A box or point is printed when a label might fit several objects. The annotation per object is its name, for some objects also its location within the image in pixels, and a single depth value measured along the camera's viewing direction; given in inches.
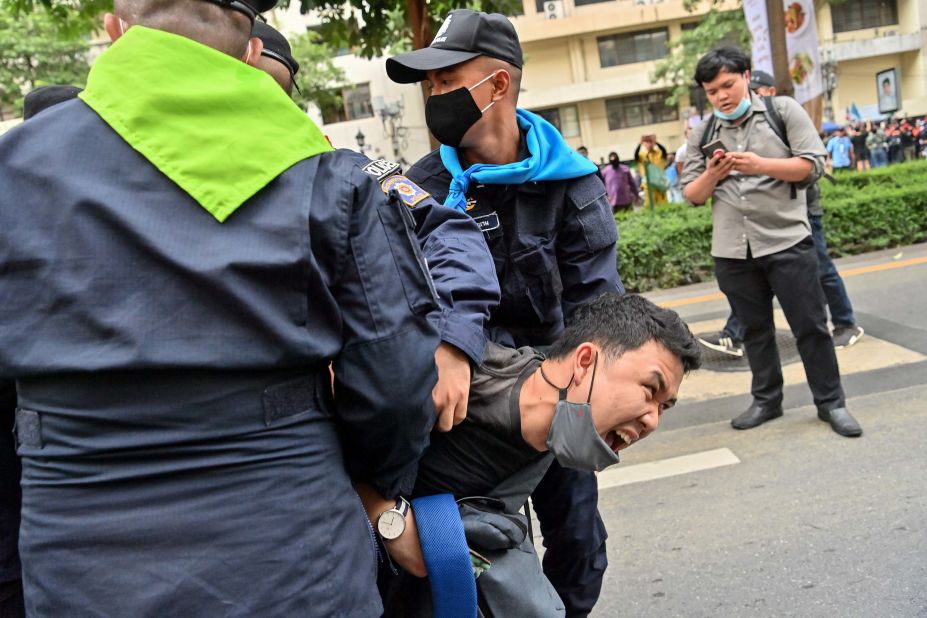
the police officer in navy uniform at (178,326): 45.1
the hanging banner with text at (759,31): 323.6
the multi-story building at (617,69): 1286.9
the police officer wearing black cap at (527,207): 90.7
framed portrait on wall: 903.4
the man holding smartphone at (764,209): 161.5
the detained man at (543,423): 65.6
